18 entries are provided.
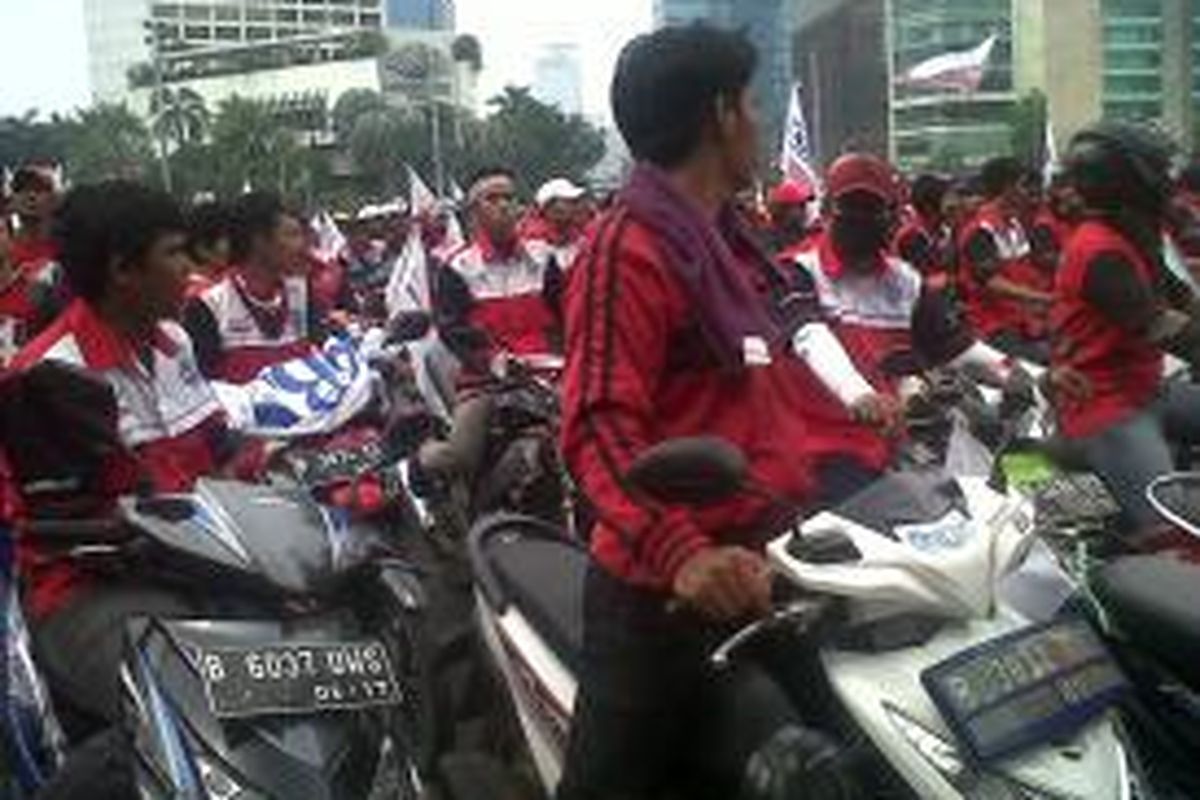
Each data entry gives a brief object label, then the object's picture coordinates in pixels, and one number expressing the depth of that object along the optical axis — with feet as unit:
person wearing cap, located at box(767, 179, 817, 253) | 42.24
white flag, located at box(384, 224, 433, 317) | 29.94
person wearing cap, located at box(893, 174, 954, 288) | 35.46
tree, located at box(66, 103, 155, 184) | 292.61
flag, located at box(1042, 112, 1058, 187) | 41.20
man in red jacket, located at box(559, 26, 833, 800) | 10.53
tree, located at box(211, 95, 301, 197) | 263.29
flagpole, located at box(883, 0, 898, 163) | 312.73
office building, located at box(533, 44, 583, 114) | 525.80
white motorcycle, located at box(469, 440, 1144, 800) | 9.41
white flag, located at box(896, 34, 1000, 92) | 123.13
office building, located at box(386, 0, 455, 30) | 413.39
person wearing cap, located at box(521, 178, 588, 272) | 35.78
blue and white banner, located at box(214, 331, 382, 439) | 18.63
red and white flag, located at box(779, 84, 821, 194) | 44.55
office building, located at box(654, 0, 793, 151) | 207.64
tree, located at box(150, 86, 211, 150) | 303.27
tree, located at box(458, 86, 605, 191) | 283.18
